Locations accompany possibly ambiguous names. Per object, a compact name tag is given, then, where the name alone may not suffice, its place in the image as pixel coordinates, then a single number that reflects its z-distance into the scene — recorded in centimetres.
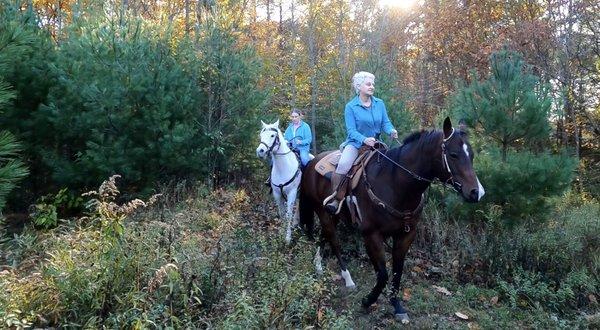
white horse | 792
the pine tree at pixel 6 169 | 487
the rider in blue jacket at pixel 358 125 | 600
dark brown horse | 500
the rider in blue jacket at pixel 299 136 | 897
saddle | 594
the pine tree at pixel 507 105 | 730
